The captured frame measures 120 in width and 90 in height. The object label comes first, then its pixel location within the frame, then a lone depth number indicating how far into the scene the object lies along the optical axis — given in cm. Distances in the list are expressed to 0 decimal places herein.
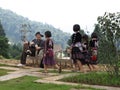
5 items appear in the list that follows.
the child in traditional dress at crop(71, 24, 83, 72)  1347
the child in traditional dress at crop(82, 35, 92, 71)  1392
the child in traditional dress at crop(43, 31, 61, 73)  1350
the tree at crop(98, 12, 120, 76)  1146
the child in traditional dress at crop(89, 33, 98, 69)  1396
